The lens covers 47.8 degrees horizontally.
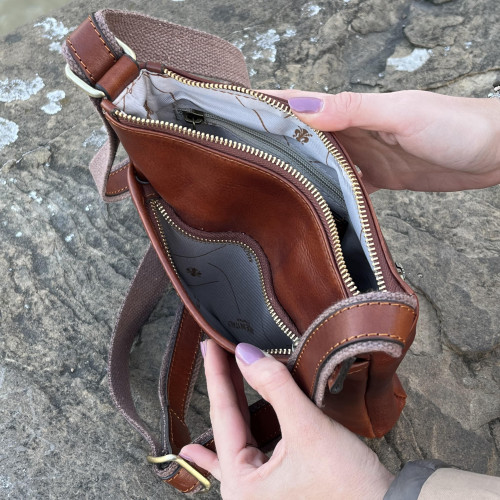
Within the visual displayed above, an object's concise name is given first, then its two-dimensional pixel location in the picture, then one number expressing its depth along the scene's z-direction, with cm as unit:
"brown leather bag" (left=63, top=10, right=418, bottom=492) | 30
